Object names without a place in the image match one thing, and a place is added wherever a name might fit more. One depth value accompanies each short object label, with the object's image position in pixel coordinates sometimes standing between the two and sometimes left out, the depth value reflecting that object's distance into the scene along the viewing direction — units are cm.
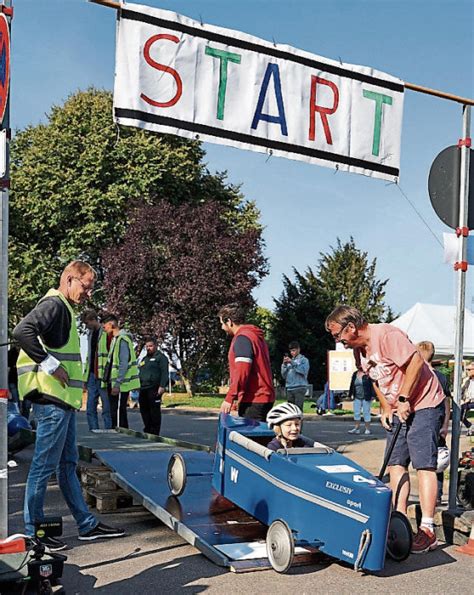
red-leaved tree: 3309
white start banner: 573
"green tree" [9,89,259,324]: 3491
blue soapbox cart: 511
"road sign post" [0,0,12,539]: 456
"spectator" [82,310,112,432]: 1200
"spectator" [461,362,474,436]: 1370
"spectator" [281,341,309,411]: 1631
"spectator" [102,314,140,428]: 1188
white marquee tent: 2780
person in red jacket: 761
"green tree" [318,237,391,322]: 4747
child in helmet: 626
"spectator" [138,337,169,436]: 1223
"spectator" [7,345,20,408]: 1366
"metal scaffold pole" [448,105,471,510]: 689
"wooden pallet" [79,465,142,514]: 736
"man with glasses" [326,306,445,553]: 627
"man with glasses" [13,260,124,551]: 548
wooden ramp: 565
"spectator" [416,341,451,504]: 809
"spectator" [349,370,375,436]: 1700
